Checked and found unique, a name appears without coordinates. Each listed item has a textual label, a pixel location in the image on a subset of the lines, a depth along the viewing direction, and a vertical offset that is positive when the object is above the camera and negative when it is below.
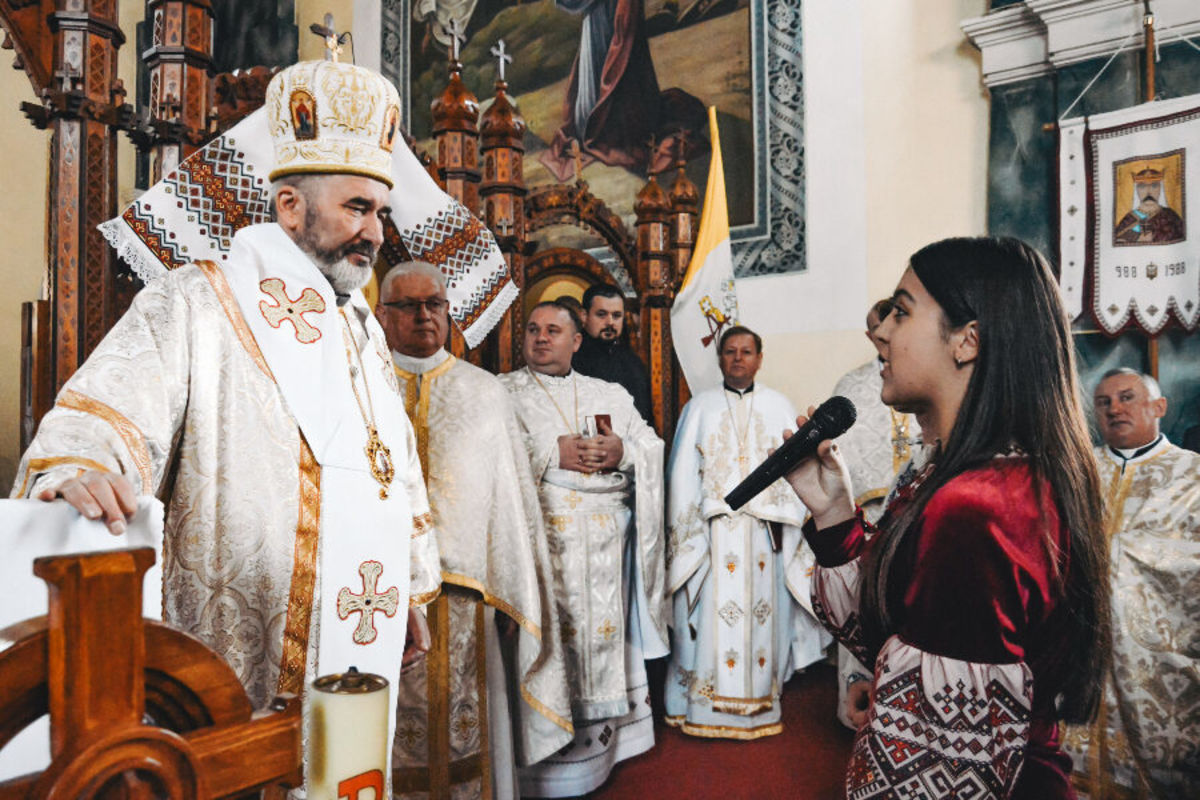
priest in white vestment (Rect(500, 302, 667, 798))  4.03 -0.64
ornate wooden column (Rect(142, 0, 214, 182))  2.93 +1.15
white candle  0.90 -0.35
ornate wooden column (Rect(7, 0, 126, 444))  2.70 +0.75
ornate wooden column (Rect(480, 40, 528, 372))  4.10 +1.07
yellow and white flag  5.33 +0.63
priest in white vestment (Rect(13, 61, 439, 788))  1.87 -0.03
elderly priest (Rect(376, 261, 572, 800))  3.30 -0.71
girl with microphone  1.29 -0.23
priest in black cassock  4.98 +0.34
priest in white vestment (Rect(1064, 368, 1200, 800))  3.71 -1.00
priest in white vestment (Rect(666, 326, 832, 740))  4.77 -0.89
